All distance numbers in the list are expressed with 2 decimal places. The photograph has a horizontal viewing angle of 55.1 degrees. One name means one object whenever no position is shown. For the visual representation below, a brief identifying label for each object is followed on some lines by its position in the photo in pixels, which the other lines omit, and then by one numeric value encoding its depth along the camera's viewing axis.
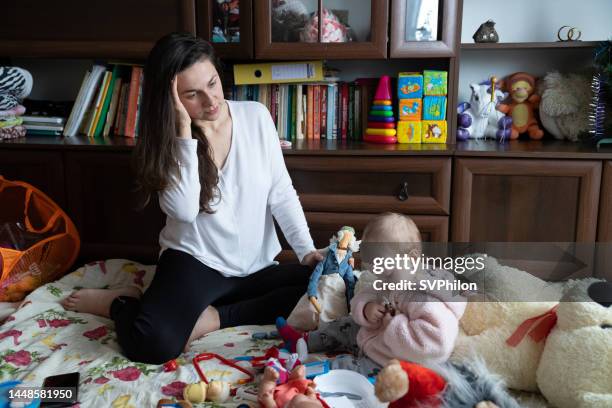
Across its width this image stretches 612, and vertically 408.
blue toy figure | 1.46
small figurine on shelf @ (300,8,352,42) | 2.03
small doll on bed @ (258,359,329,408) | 1.04
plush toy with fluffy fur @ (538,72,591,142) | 2.10
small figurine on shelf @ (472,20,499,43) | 2.12
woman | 1.47
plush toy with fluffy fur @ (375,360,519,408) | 0.85
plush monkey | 2.19
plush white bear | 0.94
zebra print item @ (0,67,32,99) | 2.18
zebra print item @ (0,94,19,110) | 2.19
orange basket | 1.76
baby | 1.06
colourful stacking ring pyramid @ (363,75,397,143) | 2.09
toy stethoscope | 1.26
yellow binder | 2.11
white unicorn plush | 2.19
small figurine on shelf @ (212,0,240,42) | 2.04
